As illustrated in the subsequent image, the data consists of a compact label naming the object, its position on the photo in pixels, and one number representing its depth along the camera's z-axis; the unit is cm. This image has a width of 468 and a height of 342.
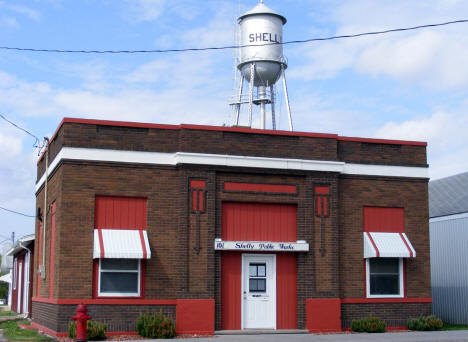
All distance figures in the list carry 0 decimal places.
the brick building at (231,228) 2042
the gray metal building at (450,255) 2788
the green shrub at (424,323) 2255
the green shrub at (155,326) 1978
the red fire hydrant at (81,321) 1523
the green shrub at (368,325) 2192
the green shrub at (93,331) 1902
